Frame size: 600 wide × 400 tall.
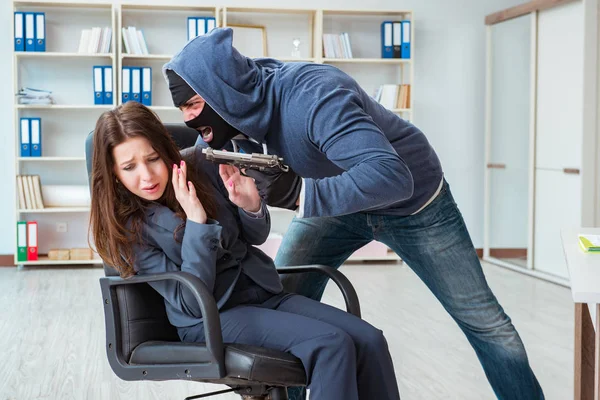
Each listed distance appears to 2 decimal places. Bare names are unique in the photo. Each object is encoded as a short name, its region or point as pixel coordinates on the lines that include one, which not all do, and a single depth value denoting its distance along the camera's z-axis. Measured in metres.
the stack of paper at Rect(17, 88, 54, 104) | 5.75
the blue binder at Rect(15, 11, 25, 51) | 5.72
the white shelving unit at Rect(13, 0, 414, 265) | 5.96
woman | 1.71
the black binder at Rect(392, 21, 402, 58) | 6.09
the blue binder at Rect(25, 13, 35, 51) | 5.73
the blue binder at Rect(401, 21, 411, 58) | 6.06
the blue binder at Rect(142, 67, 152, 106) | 5.83
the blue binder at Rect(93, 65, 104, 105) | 5.78
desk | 1.66
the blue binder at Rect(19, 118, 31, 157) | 5.73
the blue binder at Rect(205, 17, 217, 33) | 5.95
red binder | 5.74
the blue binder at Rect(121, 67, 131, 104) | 5.81
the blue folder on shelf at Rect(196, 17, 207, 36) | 5.91
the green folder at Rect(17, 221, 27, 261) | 5.72
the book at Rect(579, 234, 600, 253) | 2.01
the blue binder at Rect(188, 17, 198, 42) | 5.89
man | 1.61
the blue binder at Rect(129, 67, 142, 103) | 5.83
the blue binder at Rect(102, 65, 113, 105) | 5.78
